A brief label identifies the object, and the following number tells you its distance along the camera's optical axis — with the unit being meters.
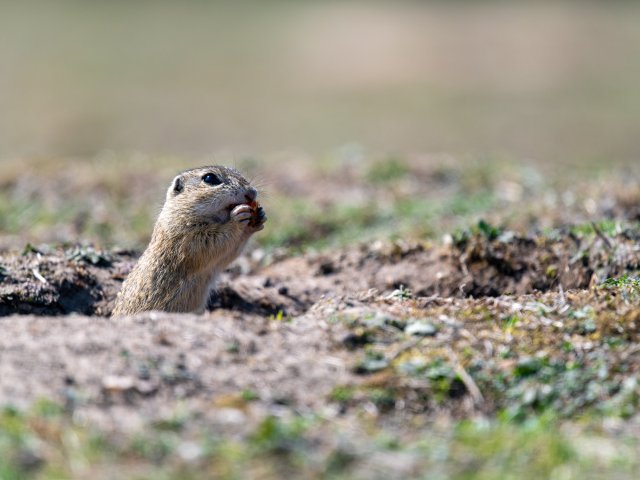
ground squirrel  12.95
